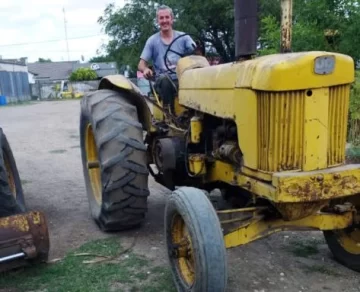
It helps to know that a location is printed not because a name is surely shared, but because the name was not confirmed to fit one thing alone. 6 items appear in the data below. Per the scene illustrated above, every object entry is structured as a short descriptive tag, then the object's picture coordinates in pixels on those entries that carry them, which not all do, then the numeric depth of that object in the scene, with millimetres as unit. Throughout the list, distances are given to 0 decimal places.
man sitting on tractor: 5242
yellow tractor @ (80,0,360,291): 3205
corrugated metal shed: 41344
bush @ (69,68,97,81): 48719
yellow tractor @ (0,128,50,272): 3826
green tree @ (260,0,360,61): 9047
